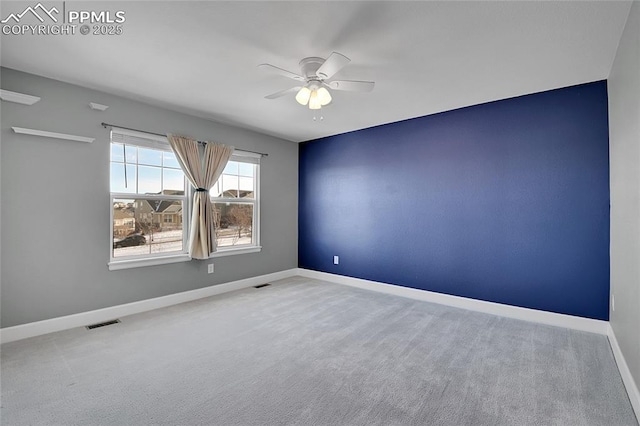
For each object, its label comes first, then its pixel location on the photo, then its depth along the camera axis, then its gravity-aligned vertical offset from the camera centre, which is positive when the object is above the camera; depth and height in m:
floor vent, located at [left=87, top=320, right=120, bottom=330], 3.08 -1.17
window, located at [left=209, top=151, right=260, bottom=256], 4.57 +0.13
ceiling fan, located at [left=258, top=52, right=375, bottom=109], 2.52 +1.12
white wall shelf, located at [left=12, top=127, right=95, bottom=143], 2.78 +0.76
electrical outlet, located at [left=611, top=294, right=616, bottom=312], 2.62 -0.79
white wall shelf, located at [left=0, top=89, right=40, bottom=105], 2.66 +1.04
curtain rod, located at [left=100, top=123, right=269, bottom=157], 3.31 +0.97
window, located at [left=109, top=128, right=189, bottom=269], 3.48 +0.13
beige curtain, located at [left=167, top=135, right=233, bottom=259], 3.94 +0.47
